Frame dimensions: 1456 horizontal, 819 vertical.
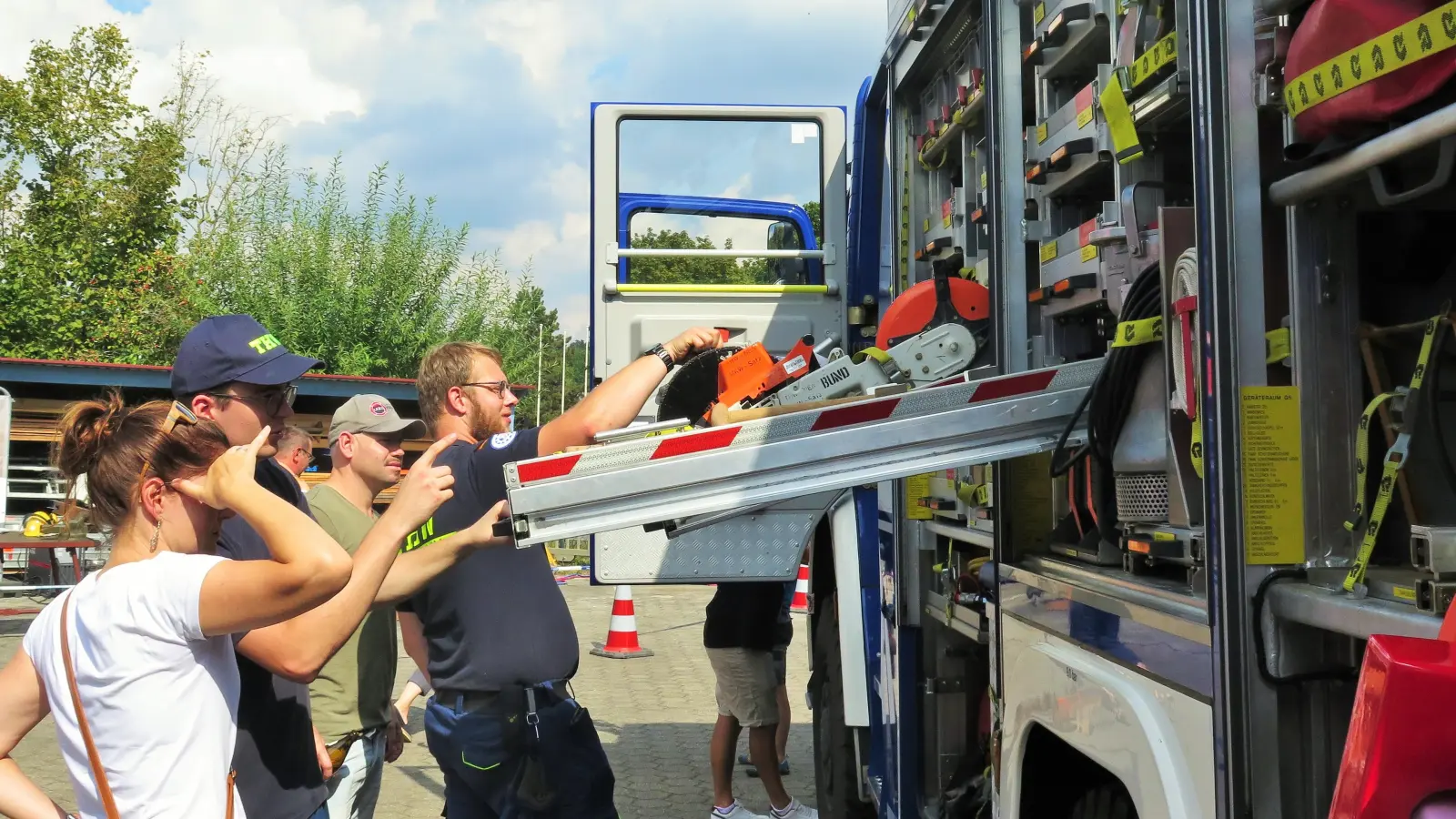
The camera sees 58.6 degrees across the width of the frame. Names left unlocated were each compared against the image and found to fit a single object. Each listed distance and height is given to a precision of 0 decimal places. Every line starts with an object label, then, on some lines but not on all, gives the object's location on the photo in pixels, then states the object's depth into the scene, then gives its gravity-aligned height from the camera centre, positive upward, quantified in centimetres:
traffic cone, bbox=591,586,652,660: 1126 -153
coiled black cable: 247 +12
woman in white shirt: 217 -27
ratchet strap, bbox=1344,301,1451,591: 175 -1
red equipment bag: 159 +50
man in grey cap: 386 -55
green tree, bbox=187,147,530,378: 2559 +364
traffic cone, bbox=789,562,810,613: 1372 -156
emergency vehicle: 176 +4
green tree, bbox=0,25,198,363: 2434 +468
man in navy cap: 251 -26
